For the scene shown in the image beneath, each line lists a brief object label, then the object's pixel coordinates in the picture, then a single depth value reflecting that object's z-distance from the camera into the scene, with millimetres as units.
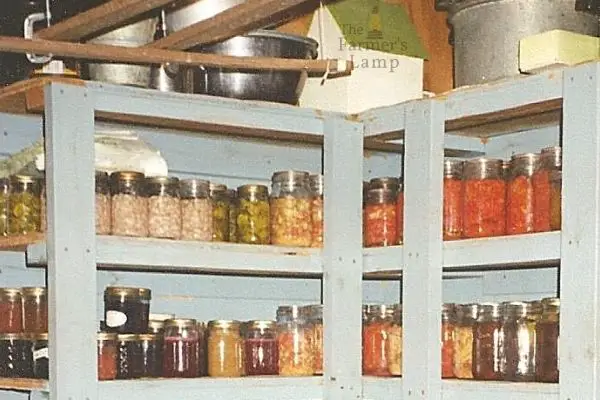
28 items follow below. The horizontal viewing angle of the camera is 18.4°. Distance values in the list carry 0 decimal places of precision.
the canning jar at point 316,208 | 4348
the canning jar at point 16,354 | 4039
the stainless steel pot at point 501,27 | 4037
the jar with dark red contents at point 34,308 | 4102
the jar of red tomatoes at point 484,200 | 4091
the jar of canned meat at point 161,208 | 4117
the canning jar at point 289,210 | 4298
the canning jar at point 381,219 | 4319
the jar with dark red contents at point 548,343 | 3889
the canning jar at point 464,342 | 4082
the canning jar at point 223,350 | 4193
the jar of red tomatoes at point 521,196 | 4014
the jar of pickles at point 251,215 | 4265
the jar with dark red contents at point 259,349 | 4247
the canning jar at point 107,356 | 4014
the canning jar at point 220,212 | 4235
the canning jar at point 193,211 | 4166
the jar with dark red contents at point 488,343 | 4007
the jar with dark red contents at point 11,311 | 4115
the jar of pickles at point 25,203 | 4091
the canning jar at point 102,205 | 4042
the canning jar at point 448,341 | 4113
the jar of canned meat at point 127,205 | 4068
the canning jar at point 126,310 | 4113
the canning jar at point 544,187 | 3972
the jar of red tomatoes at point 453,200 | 4145
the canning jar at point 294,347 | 4292
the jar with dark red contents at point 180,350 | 4139
